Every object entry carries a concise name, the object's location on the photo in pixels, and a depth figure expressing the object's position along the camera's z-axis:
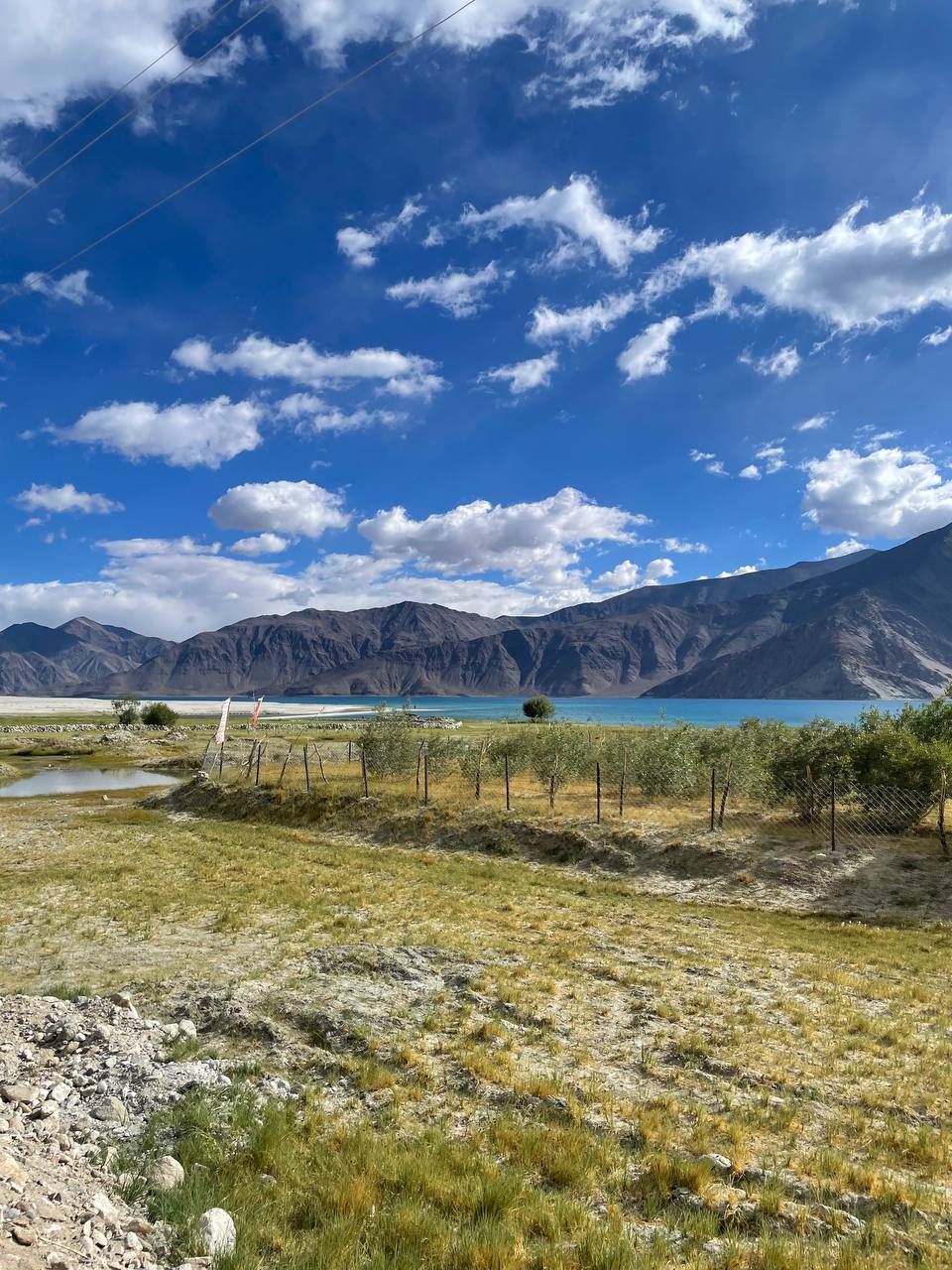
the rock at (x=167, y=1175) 6.08
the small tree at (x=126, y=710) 129.75
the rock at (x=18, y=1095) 7.05
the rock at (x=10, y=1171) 5.16
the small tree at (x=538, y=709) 138.75
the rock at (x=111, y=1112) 7.16
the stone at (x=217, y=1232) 5.30
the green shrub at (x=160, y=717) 122.75
